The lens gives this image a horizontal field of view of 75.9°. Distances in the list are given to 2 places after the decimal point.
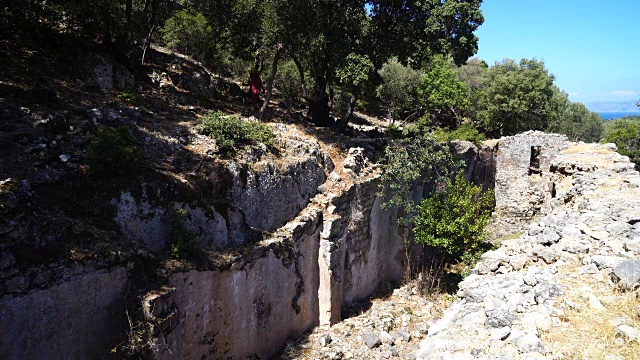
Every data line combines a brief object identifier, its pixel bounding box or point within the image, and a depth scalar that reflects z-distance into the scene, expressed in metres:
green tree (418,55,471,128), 24.78
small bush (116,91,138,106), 11.17
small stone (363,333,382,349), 10.07
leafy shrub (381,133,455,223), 12.99
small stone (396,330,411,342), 10.51
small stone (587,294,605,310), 5.08
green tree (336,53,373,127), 11.95
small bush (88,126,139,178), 7.32
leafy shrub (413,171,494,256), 13.09
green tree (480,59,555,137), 25.78
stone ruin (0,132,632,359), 5.98
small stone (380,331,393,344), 10.29
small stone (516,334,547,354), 4.55
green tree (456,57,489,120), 28.83
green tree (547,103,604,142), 36.22
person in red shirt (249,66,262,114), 14.32
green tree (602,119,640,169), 25.34
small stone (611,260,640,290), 5.16
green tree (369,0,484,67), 12.62
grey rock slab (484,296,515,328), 5.15
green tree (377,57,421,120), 27.53
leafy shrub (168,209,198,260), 7.56
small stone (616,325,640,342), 4.41
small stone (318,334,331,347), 10.05
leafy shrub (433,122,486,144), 19.96
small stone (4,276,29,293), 5.49
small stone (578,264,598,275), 5.87
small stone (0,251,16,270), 5.56
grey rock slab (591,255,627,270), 5.78
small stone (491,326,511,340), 4.91
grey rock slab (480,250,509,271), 7.10
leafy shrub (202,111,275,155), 9.83
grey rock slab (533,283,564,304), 5.48
